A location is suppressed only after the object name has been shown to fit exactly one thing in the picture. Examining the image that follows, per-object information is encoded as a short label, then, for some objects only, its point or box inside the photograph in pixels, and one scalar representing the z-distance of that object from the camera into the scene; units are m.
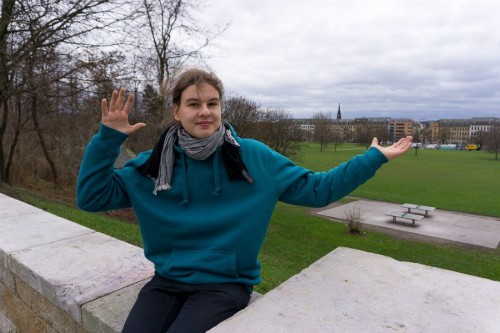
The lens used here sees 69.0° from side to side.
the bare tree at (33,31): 8.69
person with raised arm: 1.89
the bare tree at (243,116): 18.61
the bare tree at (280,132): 24.58
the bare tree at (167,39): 16.34
